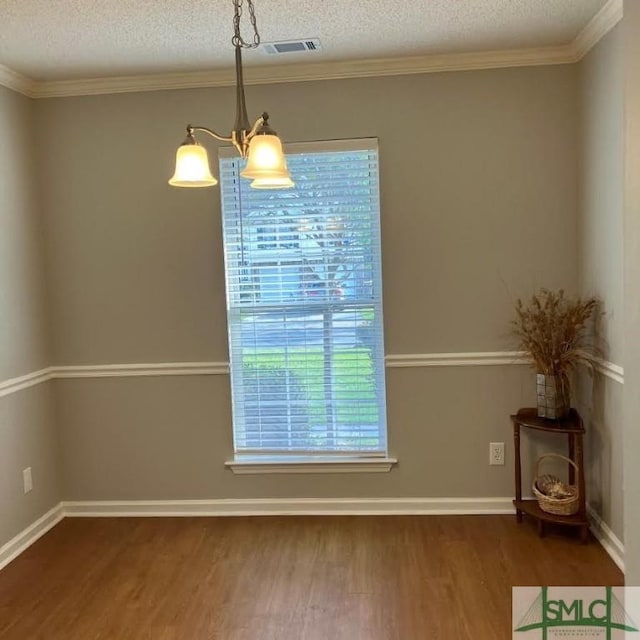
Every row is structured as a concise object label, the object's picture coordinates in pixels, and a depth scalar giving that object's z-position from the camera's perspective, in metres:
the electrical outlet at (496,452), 3.35
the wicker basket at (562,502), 2.98
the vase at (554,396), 3.00
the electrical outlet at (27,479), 3.23
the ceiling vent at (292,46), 2.90
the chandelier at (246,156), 1.81
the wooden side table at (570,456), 2.94
